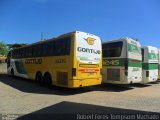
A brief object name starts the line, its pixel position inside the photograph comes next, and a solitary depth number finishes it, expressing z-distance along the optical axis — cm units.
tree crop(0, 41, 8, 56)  3612
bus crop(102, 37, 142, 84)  694
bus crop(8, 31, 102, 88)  601
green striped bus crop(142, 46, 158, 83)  818
